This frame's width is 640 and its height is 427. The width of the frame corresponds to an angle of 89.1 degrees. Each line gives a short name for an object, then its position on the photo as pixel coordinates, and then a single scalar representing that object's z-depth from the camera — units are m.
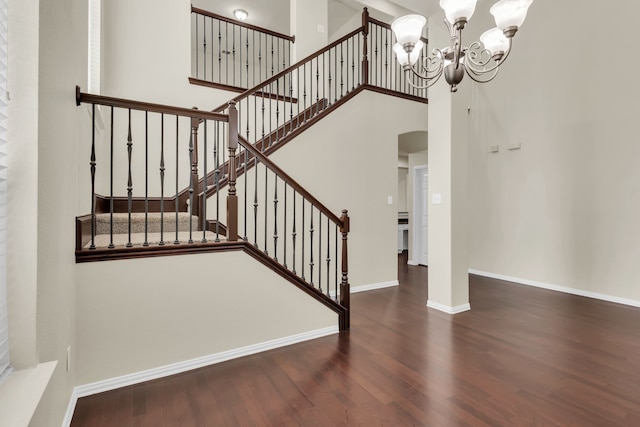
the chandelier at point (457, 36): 2.06
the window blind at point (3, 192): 1.08
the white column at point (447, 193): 3.49
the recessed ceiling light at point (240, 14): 6.23
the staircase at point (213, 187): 2.27
